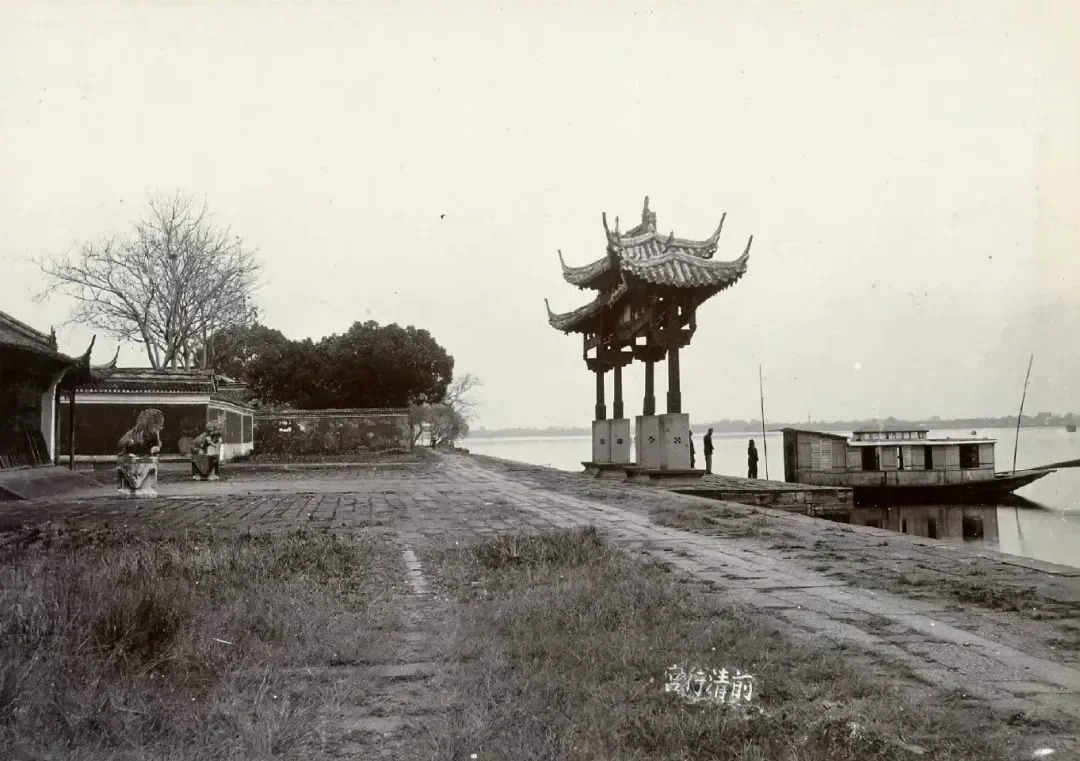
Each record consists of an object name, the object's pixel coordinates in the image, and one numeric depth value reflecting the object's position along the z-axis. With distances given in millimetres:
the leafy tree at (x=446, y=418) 50219
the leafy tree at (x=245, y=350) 40438
